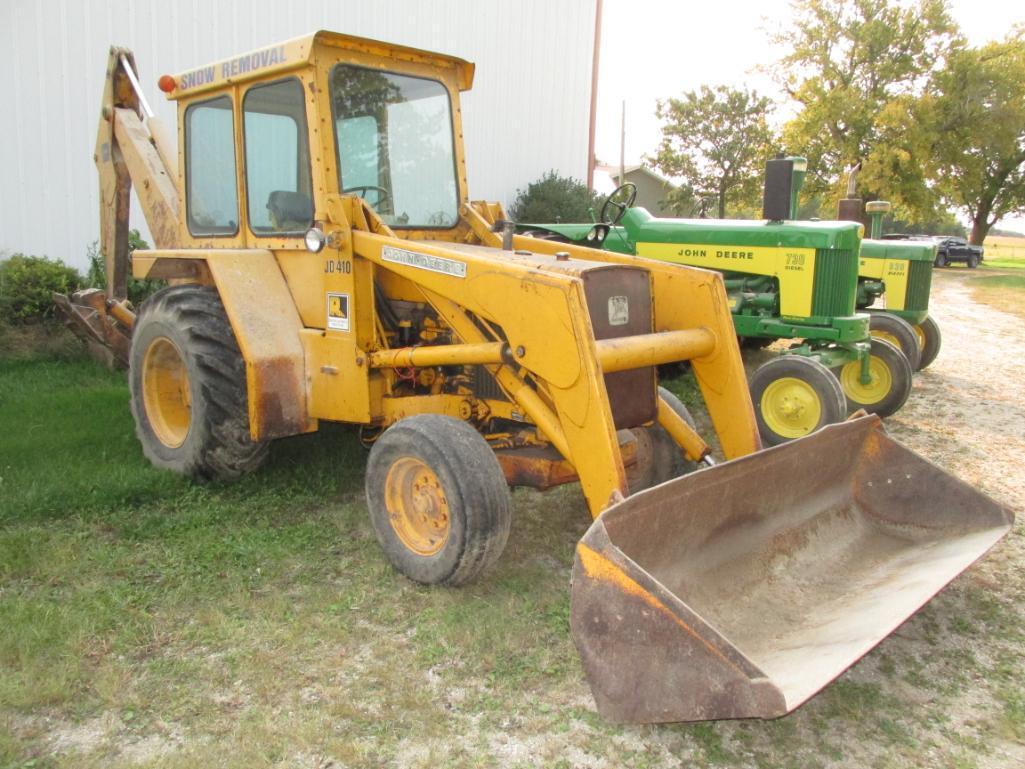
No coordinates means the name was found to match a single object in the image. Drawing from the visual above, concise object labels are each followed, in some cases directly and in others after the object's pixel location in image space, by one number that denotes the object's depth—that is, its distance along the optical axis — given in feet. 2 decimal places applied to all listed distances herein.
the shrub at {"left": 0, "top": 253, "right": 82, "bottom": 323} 24.99
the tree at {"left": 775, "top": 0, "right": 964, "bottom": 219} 101.14
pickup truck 108.17
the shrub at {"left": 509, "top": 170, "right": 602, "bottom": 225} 44.27
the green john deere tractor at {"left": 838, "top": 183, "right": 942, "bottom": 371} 28.96
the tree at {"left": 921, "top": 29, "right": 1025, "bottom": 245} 105.19
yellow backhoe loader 10.30
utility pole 107.70
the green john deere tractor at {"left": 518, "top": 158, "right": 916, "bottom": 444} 22.22
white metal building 26.37
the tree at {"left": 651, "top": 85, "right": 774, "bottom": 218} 105.19
